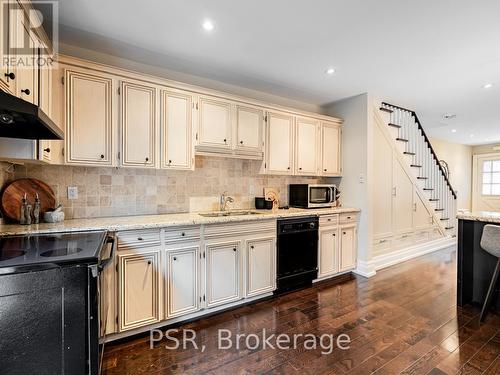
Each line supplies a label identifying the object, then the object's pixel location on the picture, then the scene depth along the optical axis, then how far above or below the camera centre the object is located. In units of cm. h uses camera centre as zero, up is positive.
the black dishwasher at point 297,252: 300 -83
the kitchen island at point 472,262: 274 -84
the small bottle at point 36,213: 214 -24
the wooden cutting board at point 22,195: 204 -9
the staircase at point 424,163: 436 +44
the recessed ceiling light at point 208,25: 208 +133
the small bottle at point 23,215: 207 -25
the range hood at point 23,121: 122 +36
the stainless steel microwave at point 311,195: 357 -14
